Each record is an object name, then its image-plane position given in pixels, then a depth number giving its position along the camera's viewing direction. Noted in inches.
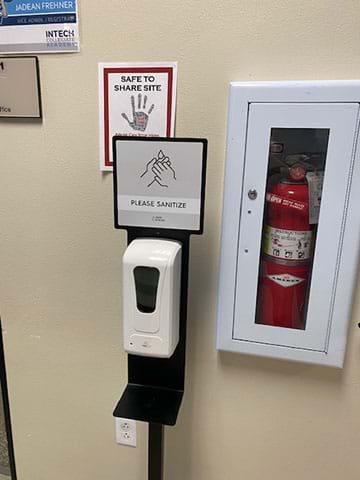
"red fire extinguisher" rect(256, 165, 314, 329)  31.3
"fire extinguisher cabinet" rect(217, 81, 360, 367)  28.8
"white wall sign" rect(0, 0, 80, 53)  32.4
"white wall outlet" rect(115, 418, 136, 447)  41.3
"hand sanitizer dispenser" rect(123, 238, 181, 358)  27.5
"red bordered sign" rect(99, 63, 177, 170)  31.7
